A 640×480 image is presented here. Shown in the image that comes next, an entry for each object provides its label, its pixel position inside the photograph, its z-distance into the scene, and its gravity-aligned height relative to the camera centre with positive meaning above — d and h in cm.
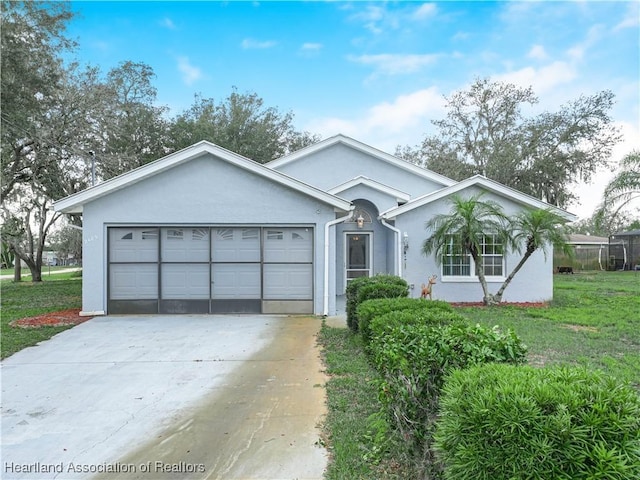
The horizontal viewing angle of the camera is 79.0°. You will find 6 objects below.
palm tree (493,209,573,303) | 1034 +37
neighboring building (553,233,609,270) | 2727 -50
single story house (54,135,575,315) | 992 +23
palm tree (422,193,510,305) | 1048 +55
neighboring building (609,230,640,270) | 2652 -36
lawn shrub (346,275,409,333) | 684 -78
